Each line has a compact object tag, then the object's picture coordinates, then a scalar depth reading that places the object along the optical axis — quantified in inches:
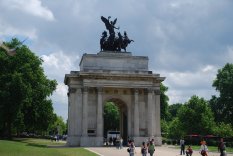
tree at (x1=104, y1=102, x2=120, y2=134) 4111.7
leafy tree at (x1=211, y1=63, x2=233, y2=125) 2955.2
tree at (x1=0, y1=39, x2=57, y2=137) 1985.7
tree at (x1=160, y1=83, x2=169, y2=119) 3294.8
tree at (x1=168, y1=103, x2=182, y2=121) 5625.0
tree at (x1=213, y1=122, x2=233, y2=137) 2677.2
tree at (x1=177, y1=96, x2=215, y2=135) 2736.2
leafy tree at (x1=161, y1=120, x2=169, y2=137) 4003.9
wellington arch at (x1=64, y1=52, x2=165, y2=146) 1966.0
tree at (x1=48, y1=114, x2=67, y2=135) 6008.9
